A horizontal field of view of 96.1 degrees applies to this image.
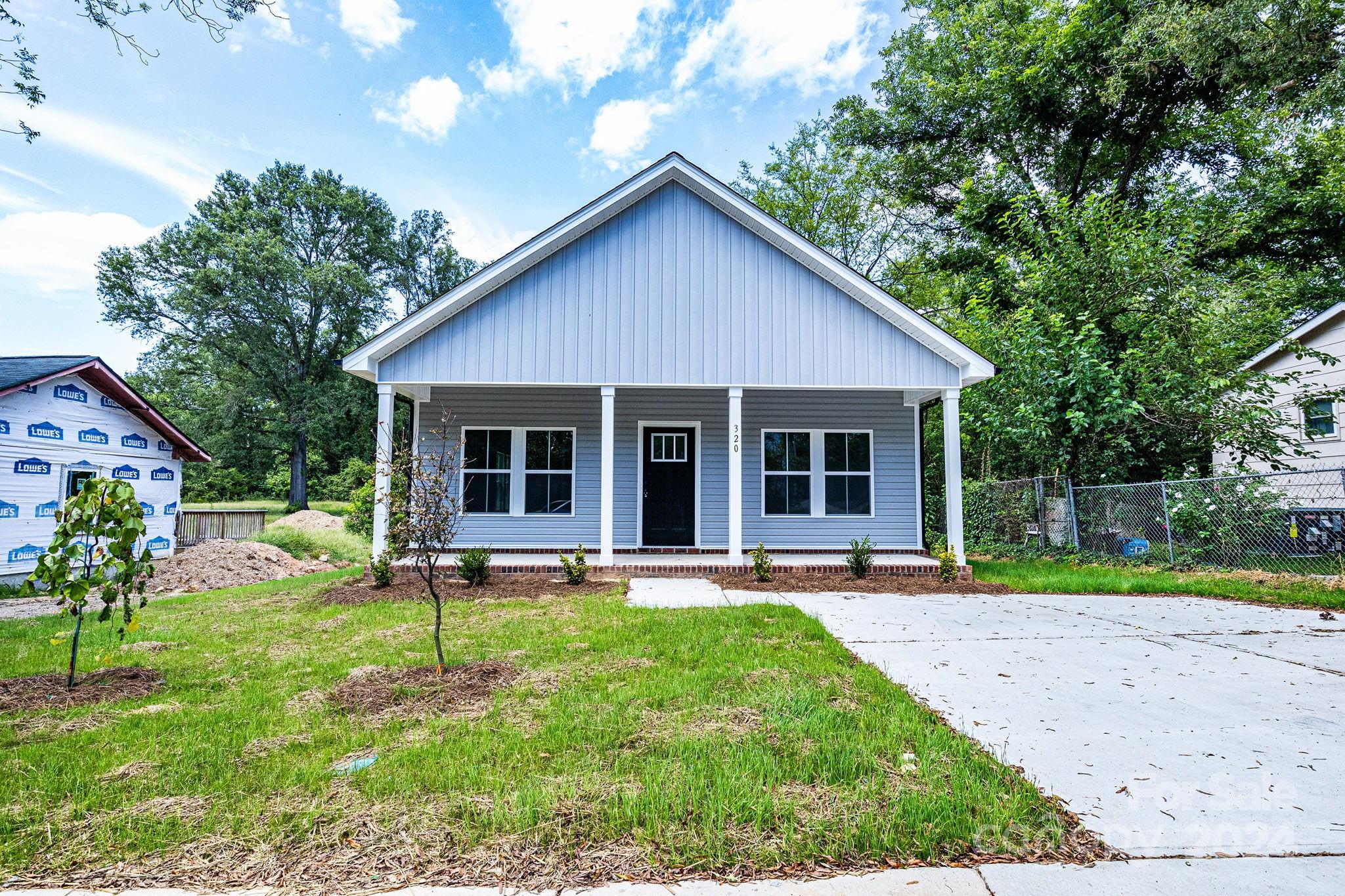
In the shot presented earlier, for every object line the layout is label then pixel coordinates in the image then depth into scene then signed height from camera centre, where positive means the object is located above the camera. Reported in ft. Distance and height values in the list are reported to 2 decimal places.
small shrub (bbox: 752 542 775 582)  26.89 -3.36
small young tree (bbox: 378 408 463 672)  14.24 -0.42
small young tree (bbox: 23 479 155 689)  12.49 -1.22
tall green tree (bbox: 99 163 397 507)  84.17 +27.59
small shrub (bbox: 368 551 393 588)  25.81 -3.38
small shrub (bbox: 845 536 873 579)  27.78 -3.24
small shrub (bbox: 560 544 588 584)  26.22 -3.44
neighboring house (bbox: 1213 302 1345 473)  37.27 +5.81
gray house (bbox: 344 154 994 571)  28.27 +7.51
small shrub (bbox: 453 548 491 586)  25.66 -3.21
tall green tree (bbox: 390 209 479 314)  113.19 +44.13
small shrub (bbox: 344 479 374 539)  42.85 -1.78
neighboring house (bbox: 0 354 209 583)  32.09 +2.74
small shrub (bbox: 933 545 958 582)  27.71 -3.52
